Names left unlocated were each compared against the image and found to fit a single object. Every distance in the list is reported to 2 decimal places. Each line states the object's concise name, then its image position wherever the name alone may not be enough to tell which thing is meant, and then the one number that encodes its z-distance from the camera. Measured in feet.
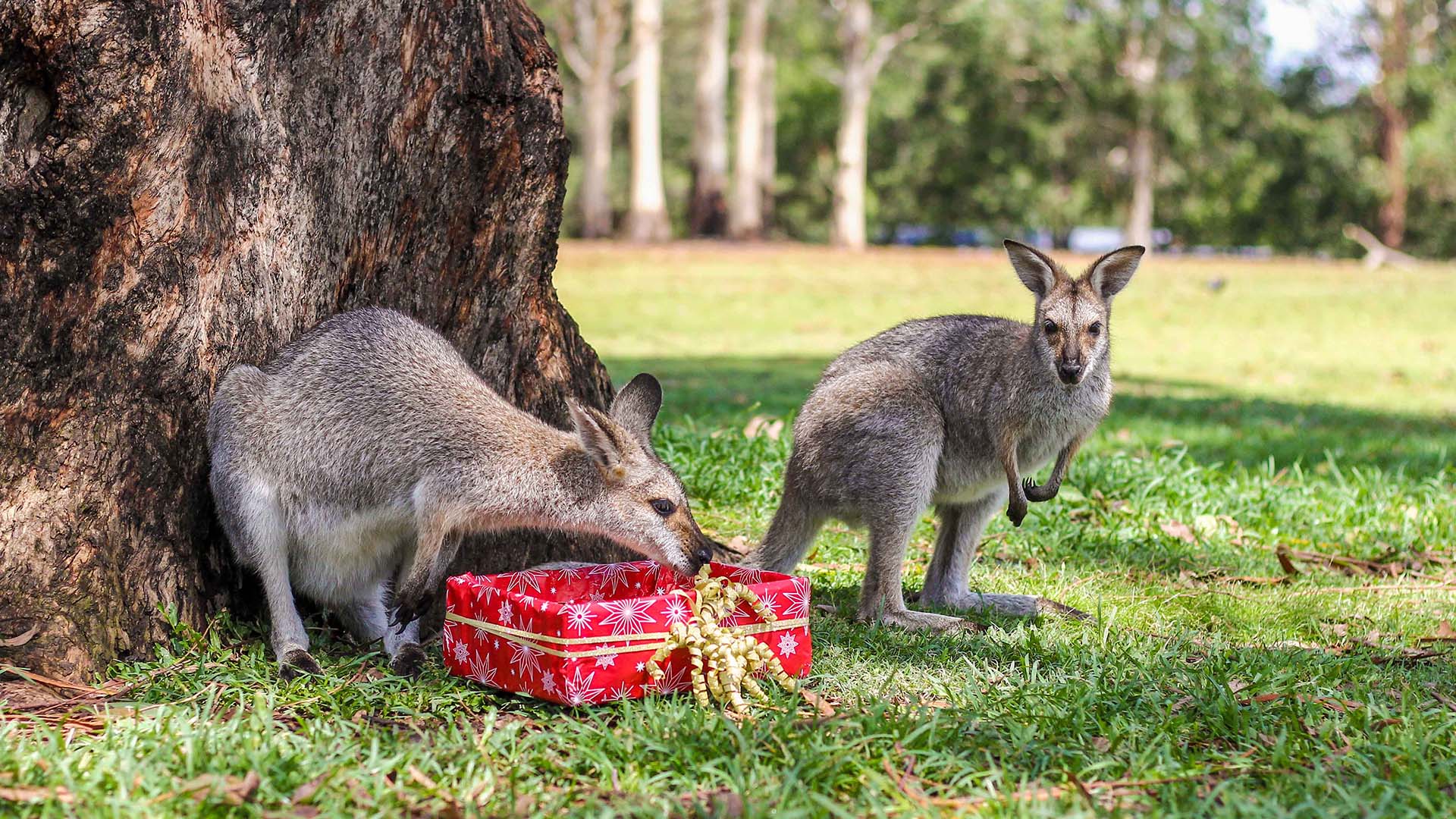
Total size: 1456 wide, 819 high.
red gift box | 9.71
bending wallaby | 10.83
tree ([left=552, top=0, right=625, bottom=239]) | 84.02
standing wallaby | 12.90
